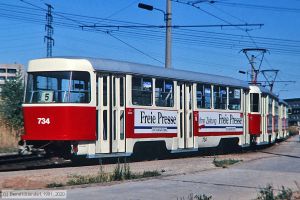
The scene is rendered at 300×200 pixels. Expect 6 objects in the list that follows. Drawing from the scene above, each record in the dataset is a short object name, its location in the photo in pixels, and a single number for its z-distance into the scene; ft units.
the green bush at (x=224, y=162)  51.91
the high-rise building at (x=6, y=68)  467.93
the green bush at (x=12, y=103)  85.30
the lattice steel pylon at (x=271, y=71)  172.24
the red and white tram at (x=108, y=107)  49.78
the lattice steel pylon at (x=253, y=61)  130.82
